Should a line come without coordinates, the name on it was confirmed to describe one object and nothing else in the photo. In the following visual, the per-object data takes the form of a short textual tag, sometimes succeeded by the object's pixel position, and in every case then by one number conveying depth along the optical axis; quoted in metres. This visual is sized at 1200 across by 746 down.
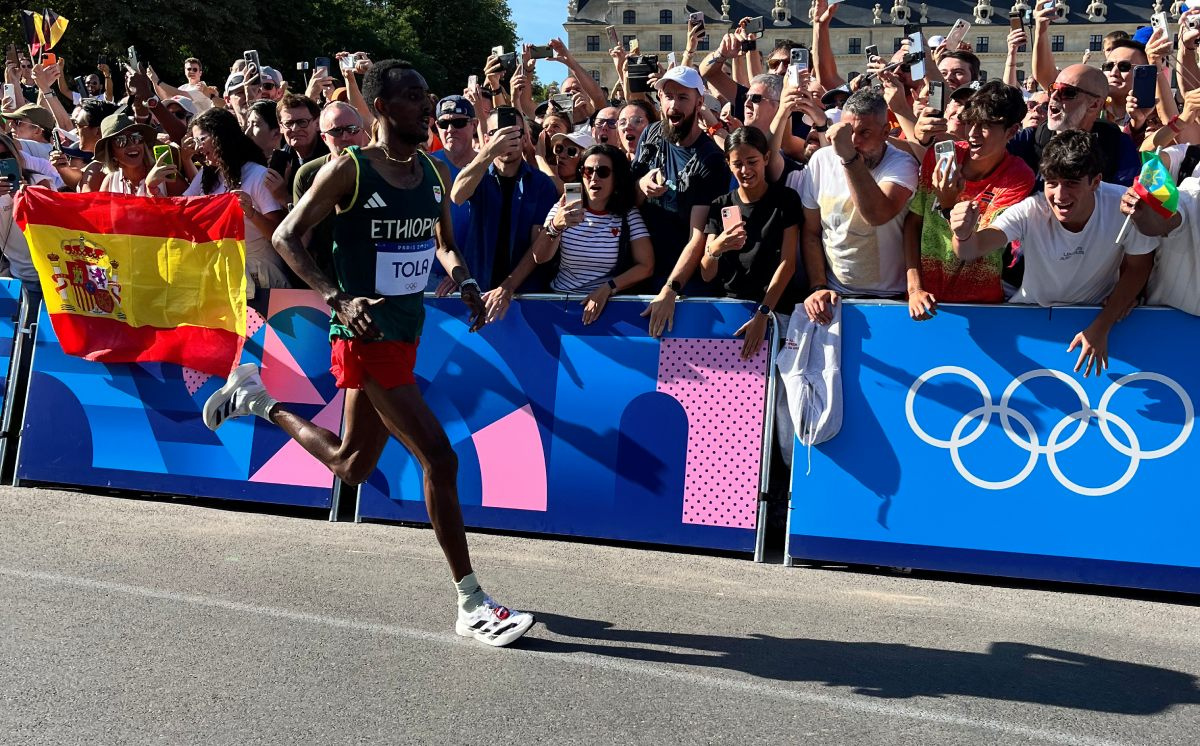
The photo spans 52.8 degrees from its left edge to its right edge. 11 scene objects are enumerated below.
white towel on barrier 6.18
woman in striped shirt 6.96
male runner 4.91
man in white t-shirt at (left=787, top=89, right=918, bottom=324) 6.16
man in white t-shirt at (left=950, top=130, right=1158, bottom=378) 5.66
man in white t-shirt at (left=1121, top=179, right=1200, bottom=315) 5.59
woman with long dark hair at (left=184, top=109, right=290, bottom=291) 7.56
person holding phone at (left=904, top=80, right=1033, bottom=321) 6.03
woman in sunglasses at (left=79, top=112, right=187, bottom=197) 8.38
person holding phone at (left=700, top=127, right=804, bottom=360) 6.42
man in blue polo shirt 7.19
